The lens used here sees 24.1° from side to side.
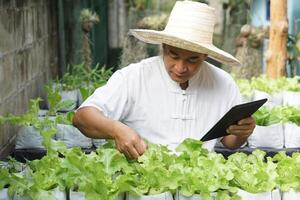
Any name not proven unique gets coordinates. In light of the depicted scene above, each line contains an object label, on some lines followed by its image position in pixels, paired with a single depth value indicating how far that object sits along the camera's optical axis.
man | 3.15
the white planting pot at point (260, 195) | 2.43
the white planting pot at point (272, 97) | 5.95
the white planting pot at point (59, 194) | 2.40
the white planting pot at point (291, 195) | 2.47
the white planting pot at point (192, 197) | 2.38
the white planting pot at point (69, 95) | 5.95
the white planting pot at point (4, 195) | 2.50
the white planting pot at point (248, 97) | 6.00
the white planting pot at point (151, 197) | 2.36
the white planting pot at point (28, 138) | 4.40
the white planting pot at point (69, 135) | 4.49
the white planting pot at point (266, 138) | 4.64
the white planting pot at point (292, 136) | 4.66
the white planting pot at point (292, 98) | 5.93
